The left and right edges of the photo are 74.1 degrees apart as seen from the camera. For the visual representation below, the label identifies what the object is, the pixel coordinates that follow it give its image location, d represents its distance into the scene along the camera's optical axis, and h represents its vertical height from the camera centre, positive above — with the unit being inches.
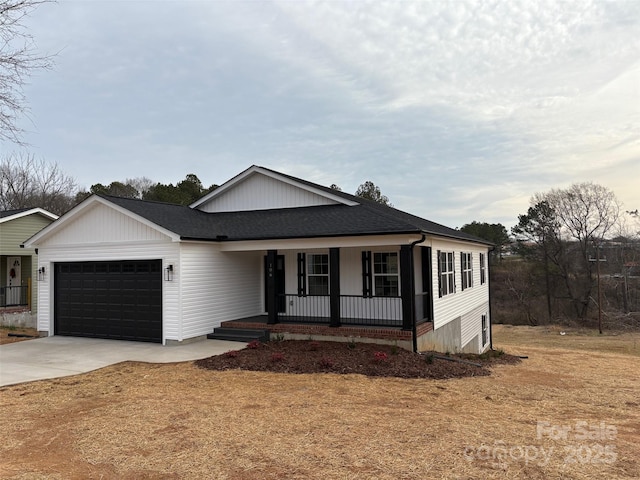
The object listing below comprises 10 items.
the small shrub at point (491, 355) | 546.4 -134.9
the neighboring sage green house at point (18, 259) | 777.6 +16.5
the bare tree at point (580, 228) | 1572.3 +103.5
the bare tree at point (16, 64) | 308.3 +154.3
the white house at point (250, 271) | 455.8 -10.3
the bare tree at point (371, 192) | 1628.9 +263.0
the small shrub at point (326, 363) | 356.0 -86.2
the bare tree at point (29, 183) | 1418.6 +285.6
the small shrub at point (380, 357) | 368.0 -84.8
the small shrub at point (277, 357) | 372.2 -84.3
